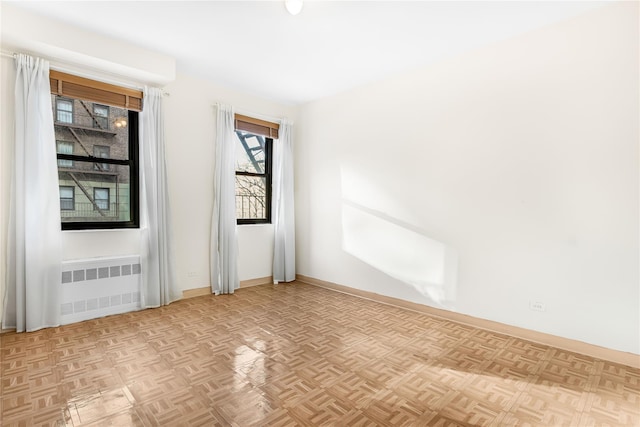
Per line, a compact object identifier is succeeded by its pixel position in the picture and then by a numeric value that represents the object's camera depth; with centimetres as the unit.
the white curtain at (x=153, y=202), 379
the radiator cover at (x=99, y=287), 334
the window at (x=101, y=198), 367
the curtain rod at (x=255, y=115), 464
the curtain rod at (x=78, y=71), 304
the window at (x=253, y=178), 499
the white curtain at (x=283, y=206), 518
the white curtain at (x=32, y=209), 303
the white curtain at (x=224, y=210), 445
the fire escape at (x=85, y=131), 349
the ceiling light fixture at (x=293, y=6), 260
